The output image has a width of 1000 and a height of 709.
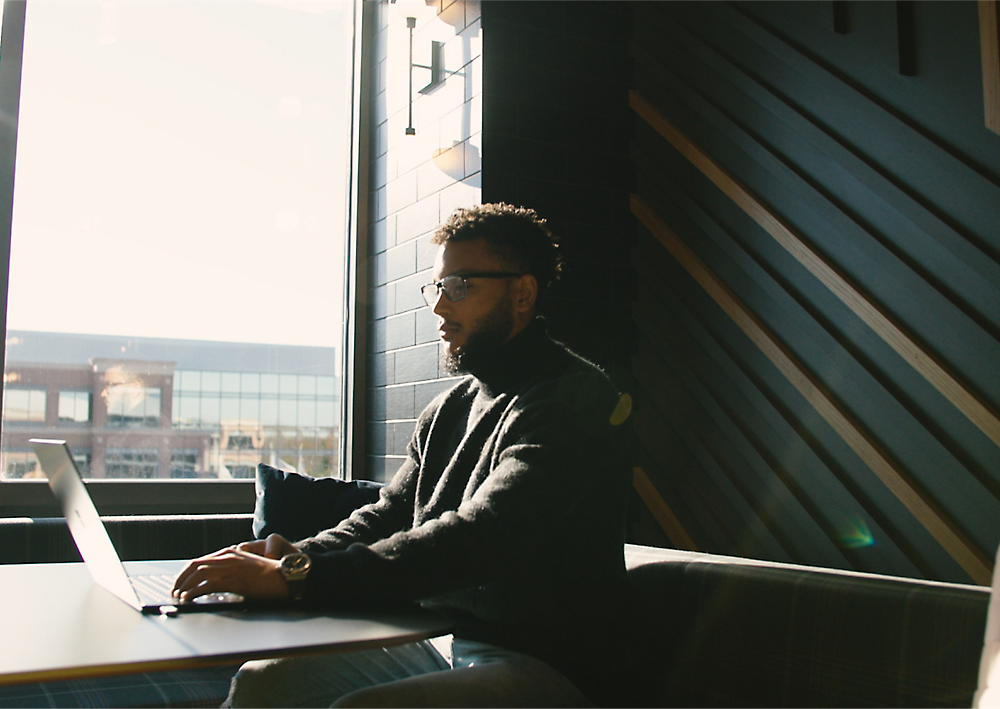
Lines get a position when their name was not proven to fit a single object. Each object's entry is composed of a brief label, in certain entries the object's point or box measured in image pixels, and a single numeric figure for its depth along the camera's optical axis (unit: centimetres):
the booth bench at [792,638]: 116
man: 124
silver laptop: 118
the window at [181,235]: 316
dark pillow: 243
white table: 90
